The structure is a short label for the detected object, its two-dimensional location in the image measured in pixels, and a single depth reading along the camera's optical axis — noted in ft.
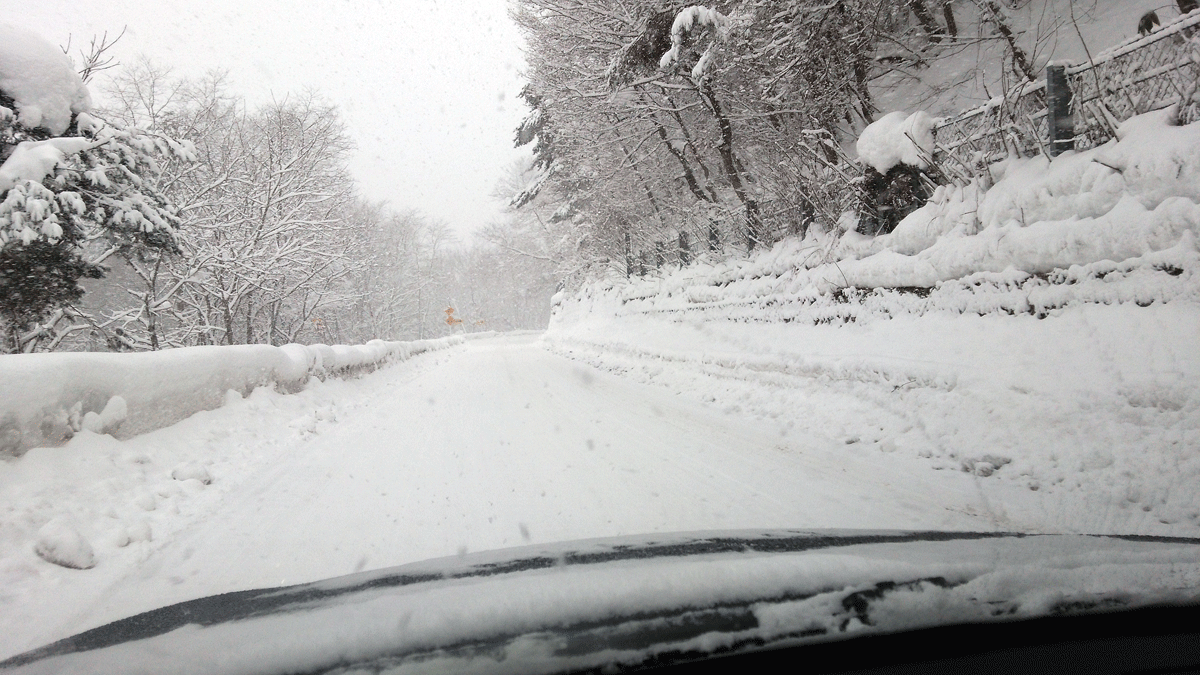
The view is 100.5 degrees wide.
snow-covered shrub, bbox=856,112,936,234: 22.81
